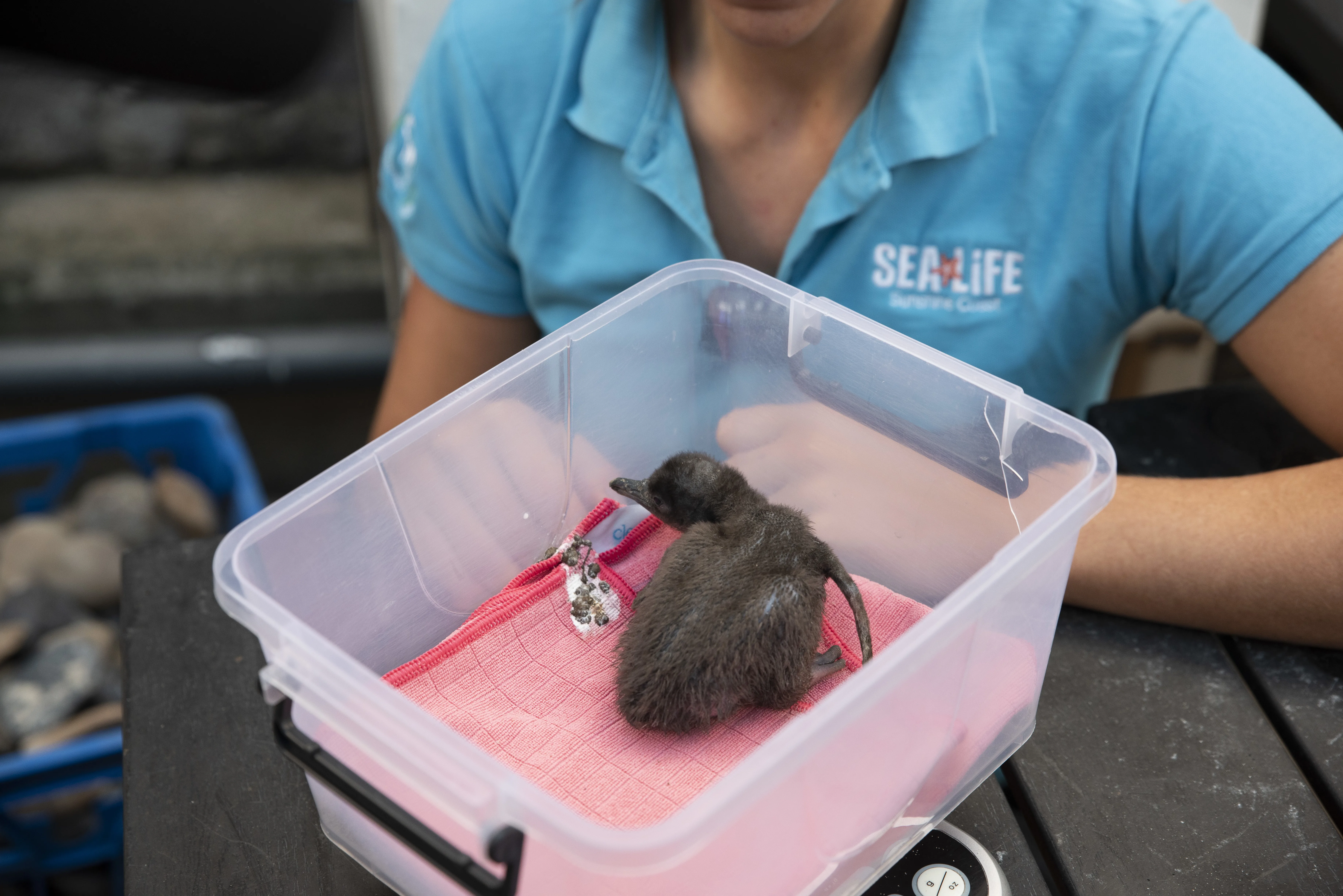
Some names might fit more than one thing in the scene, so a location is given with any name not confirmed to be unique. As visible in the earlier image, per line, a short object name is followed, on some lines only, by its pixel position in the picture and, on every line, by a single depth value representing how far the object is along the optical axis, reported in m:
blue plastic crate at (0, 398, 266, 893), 1.63
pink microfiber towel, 0.84
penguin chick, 0.85
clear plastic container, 0.66
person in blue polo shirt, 1.04
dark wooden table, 0.85
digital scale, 0.83
